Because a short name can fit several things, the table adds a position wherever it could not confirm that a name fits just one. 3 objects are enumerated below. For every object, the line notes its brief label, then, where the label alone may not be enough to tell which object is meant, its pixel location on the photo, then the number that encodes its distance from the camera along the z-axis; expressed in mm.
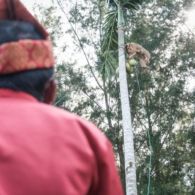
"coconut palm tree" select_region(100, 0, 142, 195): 10398
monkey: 12328
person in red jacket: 1083
